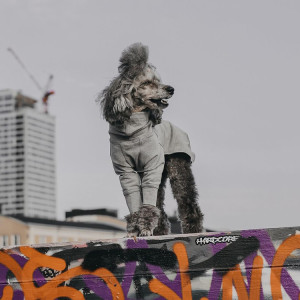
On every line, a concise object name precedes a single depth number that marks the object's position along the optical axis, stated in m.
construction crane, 197.67
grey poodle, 7.10
